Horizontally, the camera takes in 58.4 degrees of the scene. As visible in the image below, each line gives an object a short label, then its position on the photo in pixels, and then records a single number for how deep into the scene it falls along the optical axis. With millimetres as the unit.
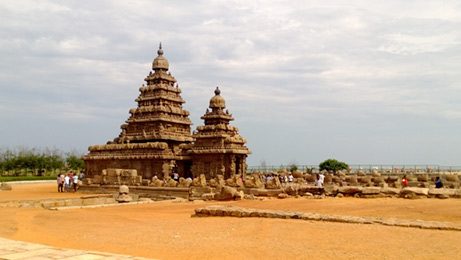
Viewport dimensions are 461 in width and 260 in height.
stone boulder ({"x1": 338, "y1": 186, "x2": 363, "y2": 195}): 19294
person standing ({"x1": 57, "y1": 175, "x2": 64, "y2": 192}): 32281
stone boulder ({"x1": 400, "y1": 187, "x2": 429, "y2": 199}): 17594
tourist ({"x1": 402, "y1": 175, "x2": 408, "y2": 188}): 25234
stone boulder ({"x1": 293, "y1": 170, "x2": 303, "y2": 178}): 33625
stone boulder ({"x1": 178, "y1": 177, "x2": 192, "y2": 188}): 26152
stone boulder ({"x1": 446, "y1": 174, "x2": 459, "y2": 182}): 27884
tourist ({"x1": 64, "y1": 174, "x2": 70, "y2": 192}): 33869
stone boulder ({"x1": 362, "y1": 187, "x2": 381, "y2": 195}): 18797
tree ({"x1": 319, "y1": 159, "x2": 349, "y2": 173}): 46031
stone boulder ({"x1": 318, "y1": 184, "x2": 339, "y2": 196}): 20344
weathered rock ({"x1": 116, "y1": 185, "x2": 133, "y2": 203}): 22844
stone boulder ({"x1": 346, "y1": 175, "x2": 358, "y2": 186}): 28578
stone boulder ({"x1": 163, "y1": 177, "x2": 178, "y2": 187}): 26764
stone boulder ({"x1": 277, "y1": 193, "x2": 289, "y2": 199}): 21028
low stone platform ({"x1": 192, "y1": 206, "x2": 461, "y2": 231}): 10219
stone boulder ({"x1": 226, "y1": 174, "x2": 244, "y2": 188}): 23984
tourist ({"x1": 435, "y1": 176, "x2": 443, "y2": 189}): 21856
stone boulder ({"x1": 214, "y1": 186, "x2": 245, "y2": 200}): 20594
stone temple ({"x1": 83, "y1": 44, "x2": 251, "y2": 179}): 32781
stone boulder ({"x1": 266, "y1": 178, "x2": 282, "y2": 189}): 22453
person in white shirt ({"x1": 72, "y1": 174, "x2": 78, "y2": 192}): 32000
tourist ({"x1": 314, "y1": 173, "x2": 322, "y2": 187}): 25031
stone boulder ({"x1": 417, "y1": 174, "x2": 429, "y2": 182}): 29344
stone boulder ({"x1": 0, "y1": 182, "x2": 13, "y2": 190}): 33056
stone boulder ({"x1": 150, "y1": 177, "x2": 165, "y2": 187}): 28000
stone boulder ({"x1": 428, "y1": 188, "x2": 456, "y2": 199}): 17209
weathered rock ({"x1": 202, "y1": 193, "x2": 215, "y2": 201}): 21516
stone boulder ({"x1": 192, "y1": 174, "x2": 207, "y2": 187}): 24984
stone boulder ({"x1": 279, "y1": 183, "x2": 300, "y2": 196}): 21403
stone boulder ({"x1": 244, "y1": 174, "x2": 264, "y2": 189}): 23094
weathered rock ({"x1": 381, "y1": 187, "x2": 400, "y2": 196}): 18342
